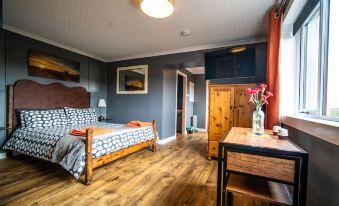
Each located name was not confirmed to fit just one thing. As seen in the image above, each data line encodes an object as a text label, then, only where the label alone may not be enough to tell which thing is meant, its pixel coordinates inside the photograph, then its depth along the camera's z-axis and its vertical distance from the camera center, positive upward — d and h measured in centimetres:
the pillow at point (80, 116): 332 -35
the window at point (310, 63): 157 +45
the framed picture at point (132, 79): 416 +59
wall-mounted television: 281 +75
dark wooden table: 101 -42
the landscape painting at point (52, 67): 308 +70
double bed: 198 -51
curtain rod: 187 +117
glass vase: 161 -20
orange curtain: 193 +44
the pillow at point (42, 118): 274 -34
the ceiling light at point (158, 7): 176 +110
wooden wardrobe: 277 -14
